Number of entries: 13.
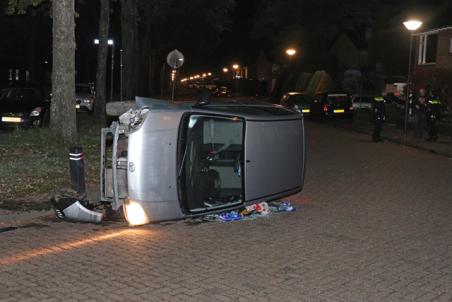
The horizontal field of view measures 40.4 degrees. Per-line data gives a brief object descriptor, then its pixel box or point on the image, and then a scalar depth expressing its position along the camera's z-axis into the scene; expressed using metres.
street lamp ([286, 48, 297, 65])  45.84
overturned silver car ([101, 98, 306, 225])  6.99
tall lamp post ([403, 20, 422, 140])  21.28
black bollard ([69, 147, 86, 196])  8.79
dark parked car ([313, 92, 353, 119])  30.16
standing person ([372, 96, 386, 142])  20.44
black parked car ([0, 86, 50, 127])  18.52
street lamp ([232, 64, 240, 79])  95.41
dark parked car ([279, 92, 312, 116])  33.19
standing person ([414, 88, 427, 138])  20.78
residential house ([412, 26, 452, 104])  32.06
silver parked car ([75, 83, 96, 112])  29.55
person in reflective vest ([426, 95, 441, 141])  20.52
